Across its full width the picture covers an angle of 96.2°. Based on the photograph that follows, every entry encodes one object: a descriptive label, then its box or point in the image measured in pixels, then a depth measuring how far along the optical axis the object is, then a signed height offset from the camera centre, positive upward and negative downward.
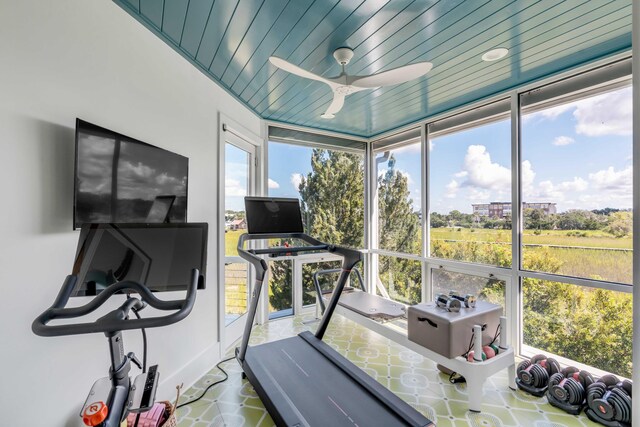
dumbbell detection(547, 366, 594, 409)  1.99 -1.19
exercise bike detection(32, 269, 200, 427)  0.99 -0.38
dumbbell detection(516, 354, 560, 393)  2.19 -1.18
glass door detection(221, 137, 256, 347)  3.00 -0.09
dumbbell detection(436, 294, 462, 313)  2.34 -0.70
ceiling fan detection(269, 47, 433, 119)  1.78 +0.95
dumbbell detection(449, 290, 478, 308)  2.43 -0.69
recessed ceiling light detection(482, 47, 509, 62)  2.13 +1.25
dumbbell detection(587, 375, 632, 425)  1.82 -1.17
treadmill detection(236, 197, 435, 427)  1.75 -1.19
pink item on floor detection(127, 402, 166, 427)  1.53 -1.09
